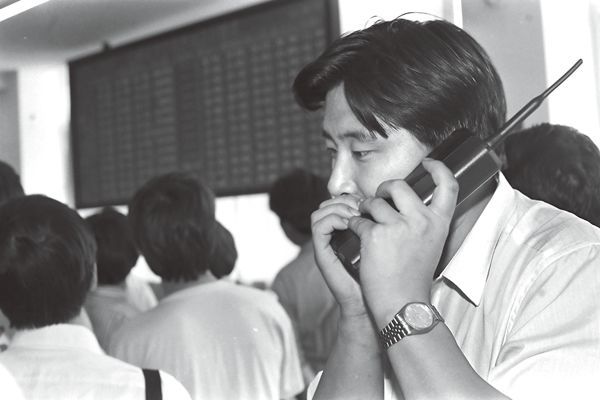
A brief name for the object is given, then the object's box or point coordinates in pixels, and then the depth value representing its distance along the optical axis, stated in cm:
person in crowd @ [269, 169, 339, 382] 117
